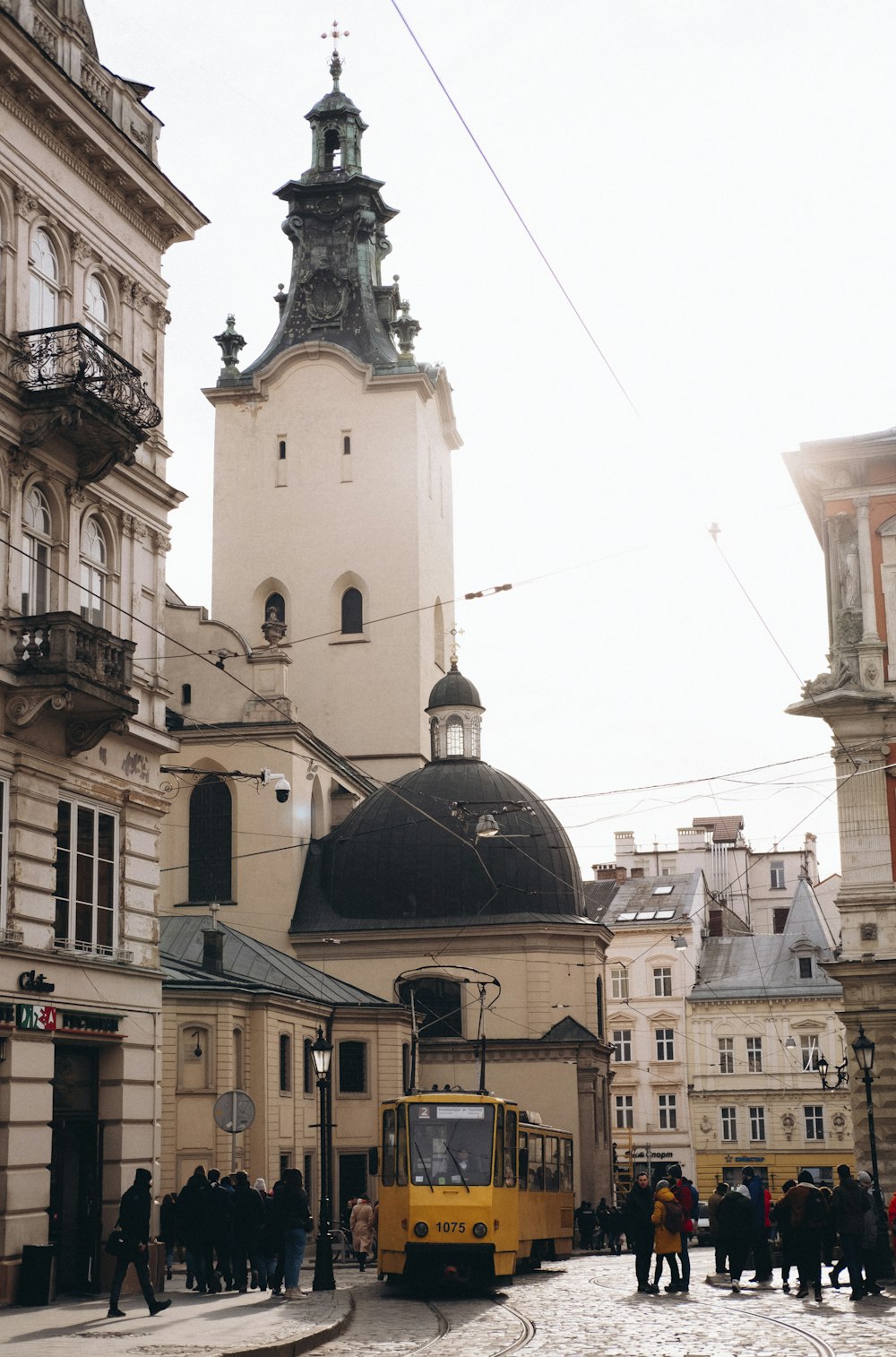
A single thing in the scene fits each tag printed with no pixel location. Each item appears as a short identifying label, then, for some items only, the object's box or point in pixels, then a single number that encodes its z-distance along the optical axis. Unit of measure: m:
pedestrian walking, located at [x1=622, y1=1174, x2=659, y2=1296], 24.06
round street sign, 23.22
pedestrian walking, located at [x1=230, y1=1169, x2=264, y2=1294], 22.45
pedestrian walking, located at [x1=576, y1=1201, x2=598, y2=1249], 48.88
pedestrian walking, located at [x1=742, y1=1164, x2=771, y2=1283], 24.06
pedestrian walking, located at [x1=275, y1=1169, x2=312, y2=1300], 21.50
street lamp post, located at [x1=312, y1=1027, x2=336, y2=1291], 23.73
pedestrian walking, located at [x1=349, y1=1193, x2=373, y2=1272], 35.56
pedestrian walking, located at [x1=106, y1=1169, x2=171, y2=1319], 19.45
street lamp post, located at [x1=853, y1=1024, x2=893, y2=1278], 23.53
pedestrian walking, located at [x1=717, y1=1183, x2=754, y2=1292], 23.55
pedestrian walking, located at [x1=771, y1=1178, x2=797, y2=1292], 22.77
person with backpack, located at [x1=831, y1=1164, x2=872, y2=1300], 21.75
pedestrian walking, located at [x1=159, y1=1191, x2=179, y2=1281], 23.39
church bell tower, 66.38
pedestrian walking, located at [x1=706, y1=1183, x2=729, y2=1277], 24.77
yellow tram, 25.31
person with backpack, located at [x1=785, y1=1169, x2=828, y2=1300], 22.00
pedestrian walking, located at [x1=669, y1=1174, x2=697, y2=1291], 23.69
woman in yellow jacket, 23.00
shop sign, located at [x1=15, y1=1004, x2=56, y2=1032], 20.98
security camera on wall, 30.11
